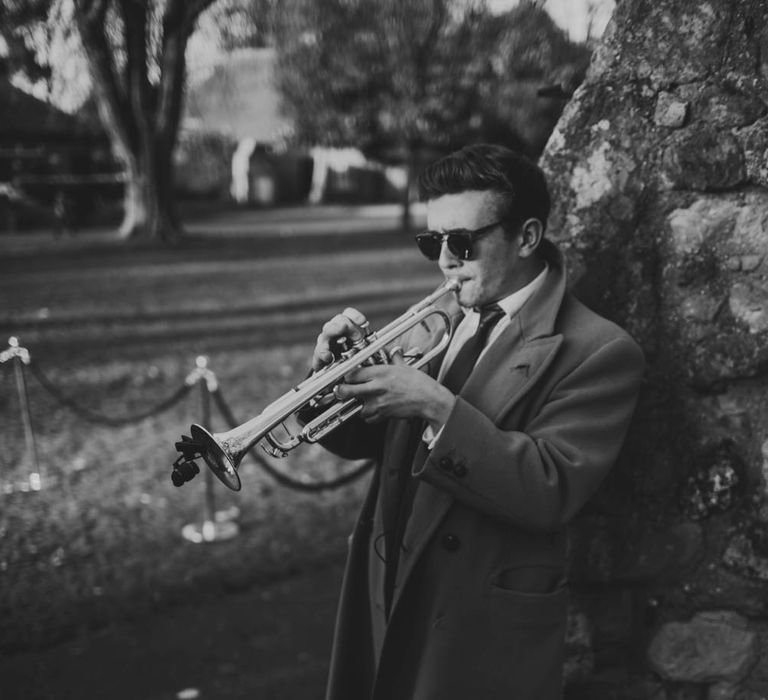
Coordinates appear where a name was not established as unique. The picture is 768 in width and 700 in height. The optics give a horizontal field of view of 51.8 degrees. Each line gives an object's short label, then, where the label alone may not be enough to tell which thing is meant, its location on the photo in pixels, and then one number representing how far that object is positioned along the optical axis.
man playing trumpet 2.05
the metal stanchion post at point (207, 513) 5.05
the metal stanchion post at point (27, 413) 5.35
